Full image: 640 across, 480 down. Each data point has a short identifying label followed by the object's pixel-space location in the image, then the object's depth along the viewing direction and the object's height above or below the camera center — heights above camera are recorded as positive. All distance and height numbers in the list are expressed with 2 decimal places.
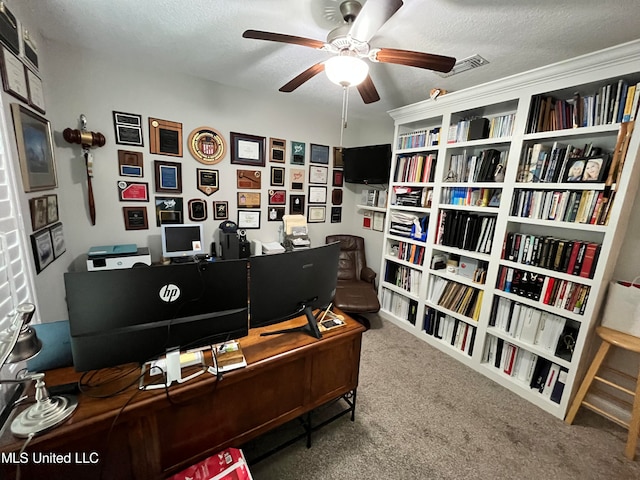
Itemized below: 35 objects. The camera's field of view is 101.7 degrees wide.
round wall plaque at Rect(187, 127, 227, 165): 2.66 +0.43
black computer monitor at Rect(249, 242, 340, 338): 1.22 -0.46
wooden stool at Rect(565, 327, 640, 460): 1.59 -1.15
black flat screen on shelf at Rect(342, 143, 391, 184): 3.16 +0.39
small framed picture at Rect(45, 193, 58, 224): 1.80 -0.20
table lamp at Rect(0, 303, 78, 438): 0.74 -0.69
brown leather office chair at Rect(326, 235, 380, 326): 2.81 -1.10
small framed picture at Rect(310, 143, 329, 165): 3.39 +0.51
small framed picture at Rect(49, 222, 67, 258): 1.83 -0.43
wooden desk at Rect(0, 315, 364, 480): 0.87 -0.94
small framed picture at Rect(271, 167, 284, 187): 3.16 +0.17
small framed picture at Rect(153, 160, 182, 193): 2.54 +0.09
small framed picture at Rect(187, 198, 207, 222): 2.76 -0.25
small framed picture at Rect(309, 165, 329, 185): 3.44 +0.24
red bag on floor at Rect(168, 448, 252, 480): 1.10 -1.20
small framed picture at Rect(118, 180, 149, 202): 2.41 -0.07
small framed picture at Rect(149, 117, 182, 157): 2.46 +0.46
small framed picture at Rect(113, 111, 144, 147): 2.31 +0.49
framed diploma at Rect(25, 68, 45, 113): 1.62 +0.57
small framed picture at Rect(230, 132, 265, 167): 2.88 +0.44
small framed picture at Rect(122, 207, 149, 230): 2.46 -0.32
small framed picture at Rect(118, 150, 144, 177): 2.37 +0.18
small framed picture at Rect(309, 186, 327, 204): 3.50 -0.02
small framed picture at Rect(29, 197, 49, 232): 1.55 -0.21
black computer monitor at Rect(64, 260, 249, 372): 0.91 -0.47
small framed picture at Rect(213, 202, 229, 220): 2.89 -0.25
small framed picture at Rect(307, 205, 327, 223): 3.55 -0.29
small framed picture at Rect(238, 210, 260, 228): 3.06 -0.34
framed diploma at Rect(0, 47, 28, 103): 1.31 +0.54
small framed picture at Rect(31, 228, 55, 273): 1.52 -0.43
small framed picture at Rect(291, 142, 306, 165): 3.24 +0.48
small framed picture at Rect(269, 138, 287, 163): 3.09 +0.48
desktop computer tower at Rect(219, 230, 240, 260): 2.79 -0.60
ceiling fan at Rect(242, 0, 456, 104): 1.32 +0.75
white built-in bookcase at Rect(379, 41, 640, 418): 1.67 -0.14
